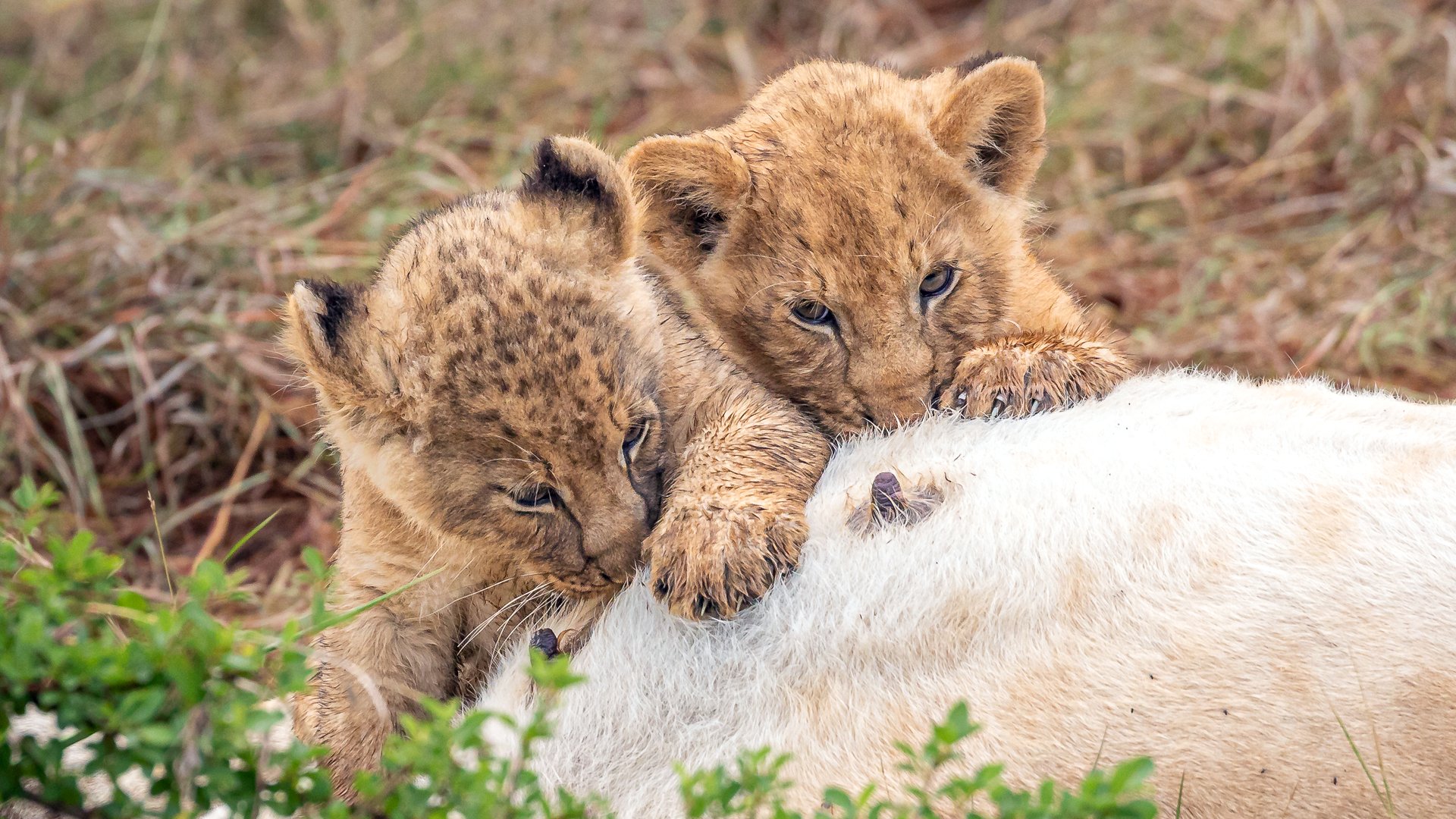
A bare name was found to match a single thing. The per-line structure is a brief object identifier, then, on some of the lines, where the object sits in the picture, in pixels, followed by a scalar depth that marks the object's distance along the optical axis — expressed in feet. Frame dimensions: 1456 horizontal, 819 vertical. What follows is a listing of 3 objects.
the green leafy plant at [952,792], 22.33
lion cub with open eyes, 23.07
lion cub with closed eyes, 22.77
